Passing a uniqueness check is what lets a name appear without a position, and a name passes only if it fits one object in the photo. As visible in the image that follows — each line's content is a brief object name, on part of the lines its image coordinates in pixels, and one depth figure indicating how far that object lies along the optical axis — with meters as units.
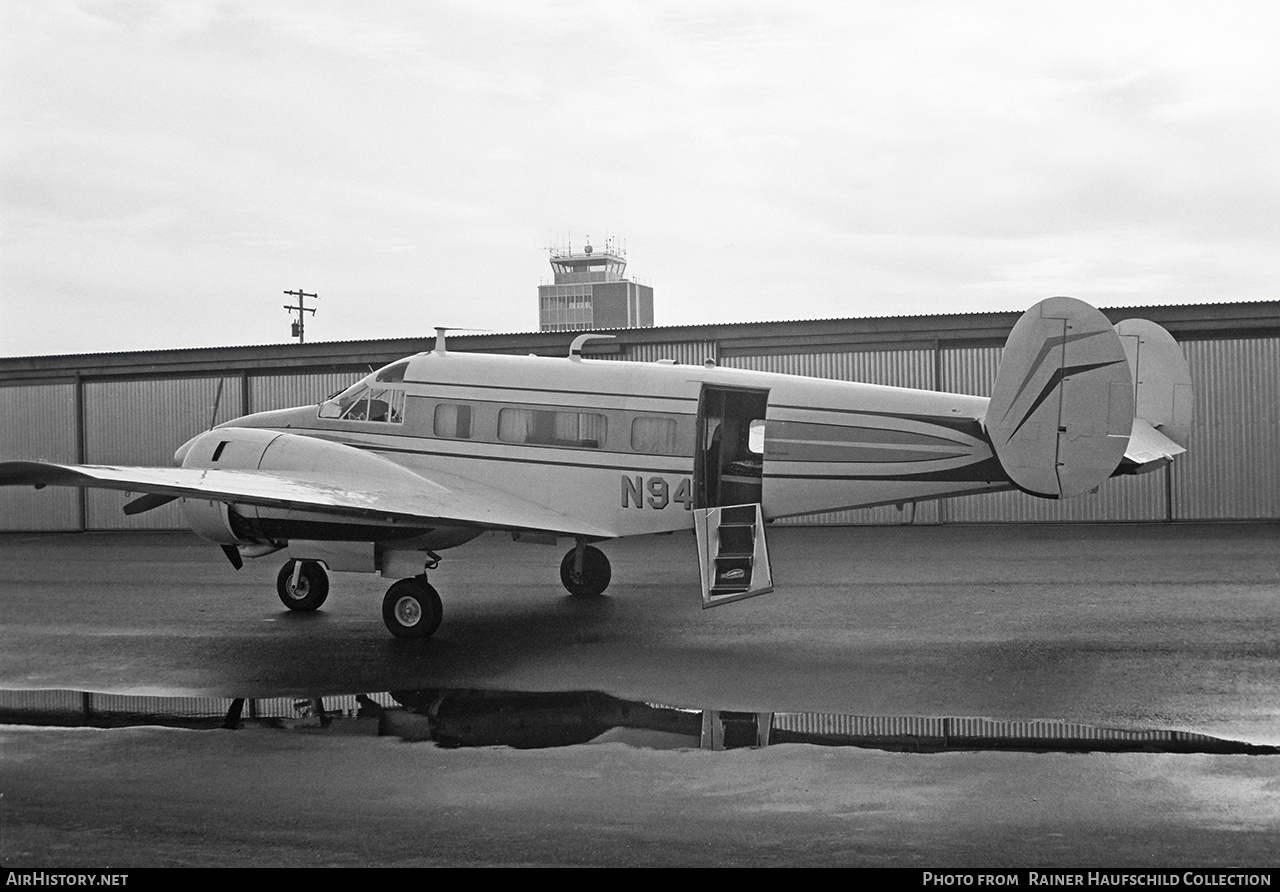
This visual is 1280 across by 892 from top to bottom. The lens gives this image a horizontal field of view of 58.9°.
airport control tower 100.06
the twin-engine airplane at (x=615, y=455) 12.42
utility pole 68.25
